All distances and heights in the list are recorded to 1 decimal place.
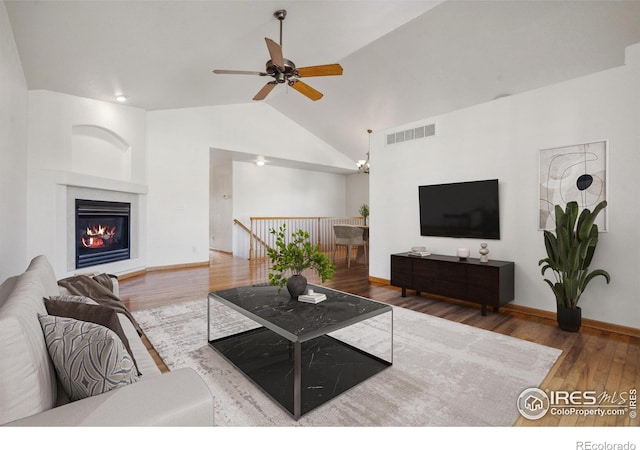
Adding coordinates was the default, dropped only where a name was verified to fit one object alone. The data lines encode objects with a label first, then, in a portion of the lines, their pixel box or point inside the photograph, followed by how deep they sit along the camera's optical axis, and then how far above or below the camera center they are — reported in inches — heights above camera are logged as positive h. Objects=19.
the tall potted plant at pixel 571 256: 110.9 -12.1
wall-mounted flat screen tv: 146.7 +6.9
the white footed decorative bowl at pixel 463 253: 147.4 -14.5
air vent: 170.2 +52.3
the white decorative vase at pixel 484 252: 140.2 -13.3
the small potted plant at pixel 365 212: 345.6 +12.5
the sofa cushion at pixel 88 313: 53.6 -16.2
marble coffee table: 71.9 -39.7
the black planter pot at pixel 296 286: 93.5 -19.3
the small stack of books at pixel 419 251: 164.9 -15.2
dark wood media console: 131.0 -25.8
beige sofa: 33.7 -21.3
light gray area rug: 65.9 -41.3
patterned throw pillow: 40.2 -18.6
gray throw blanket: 91.3 -21.2
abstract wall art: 117.7 +18.4
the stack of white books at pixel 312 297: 89.0 -22.0
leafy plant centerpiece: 93.1 -12.0
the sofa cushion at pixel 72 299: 62.4 -16.0
